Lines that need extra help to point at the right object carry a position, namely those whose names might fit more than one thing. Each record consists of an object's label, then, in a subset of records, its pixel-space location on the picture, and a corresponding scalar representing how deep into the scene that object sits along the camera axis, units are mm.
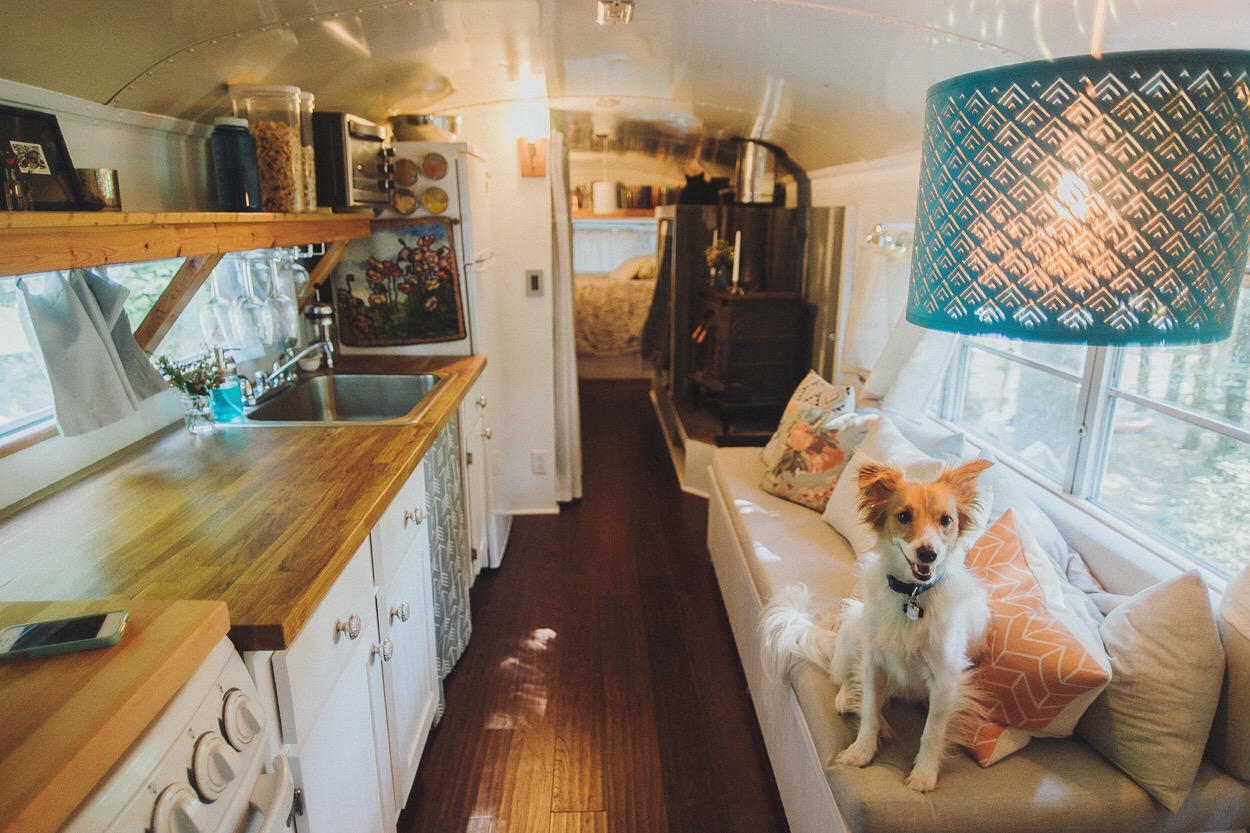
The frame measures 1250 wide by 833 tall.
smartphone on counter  932
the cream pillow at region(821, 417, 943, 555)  2188
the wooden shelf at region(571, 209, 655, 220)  6996
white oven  787
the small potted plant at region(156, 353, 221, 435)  1936
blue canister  1858
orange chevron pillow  1377
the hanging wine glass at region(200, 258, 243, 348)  2184
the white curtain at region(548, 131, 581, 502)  3637
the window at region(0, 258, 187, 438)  1539
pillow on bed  7125
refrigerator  2861
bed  6715
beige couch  1322
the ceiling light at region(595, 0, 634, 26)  2064
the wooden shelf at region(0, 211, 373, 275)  1075
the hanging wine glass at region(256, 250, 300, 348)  2348
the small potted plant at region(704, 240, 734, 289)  4488
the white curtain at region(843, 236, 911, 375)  3051
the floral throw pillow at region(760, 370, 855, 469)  2801
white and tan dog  1314
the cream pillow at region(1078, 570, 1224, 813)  1311
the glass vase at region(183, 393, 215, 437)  1979
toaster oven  2217
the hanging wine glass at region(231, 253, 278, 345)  2211
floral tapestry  2947
